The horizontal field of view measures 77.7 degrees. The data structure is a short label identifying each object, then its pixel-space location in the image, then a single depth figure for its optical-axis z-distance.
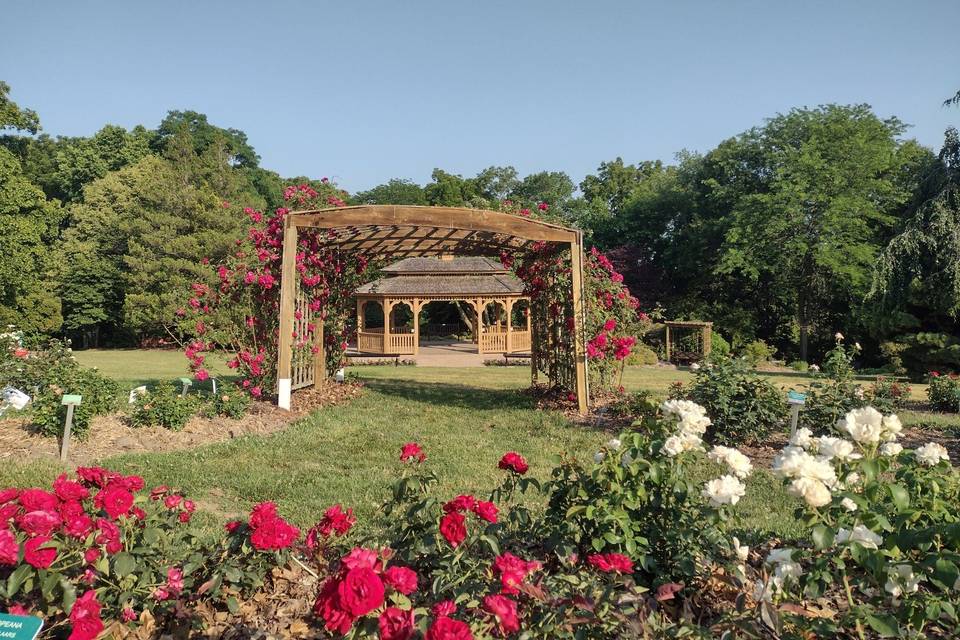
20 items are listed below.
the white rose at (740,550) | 2.17
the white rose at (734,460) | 2.04
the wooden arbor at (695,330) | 19.81
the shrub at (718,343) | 21.14
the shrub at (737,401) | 5.84
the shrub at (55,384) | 5.72
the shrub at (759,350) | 21.50
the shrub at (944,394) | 7.76
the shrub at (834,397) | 5.75
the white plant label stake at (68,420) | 4.94
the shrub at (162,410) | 6.23
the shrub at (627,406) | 6.36
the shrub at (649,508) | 2.25
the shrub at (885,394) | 5.86
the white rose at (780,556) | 1.88
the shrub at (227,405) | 6.88
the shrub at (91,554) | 1.85
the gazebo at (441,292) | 23.09
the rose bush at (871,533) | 1.66
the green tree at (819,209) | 22.52
